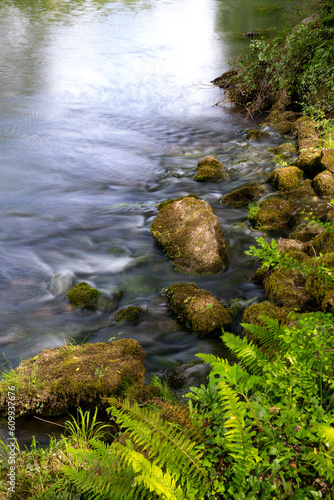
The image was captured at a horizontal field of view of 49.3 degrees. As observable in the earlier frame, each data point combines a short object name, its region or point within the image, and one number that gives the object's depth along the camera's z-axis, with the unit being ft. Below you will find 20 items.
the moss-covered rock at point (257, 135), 37.52
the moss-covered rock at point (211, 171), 30.19
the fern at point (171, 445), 7.94
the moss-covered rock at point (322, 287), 13.46
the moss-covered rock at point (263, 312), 14.03
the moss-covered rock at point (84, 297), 17.89
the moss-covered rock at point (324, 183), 23.80
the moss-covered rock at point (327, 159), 25.71
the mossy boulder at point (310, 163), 26.73
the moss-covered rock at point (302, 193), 24.54
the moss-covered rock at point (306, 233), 20.31
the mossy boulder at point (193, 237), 20.06
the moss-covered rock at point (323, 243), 16.72
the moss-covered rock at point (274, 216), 23.30
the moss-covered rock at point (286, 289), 15.20
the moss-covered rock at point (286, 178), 26.48
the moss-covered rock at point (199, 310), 15.55
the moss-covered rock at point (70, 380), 12.10
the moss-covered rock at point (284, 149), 33.22
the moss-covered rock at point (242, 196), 26.86
